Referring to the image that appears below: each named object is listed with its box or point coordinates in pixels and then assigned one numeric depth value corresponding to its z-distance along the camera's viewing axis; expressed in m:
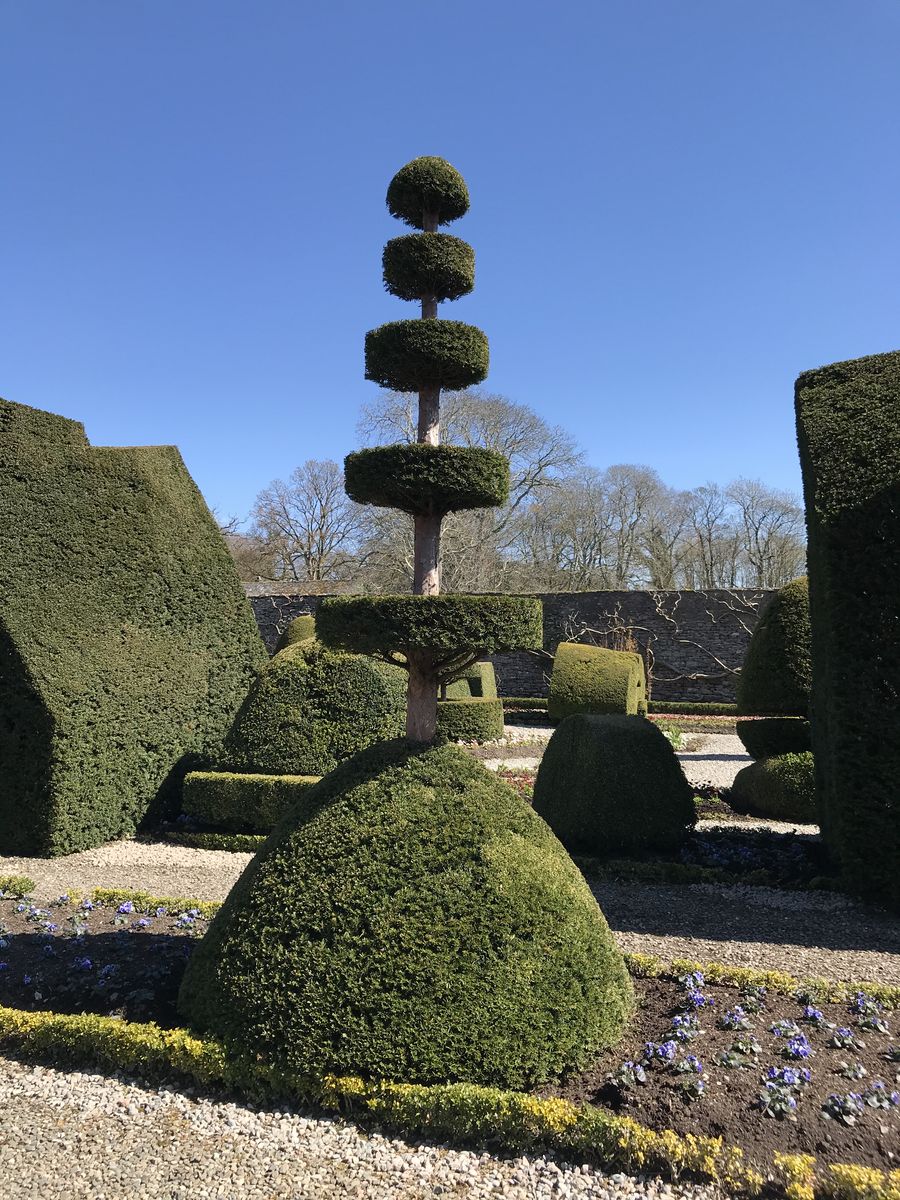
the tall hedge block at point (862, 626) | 5.96
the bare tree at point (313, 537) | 39.16
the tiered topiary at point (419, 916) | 3.20
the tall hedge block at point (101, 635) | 7.50
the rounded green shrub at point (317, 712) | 8.40
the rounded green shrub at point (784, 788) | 8.74
